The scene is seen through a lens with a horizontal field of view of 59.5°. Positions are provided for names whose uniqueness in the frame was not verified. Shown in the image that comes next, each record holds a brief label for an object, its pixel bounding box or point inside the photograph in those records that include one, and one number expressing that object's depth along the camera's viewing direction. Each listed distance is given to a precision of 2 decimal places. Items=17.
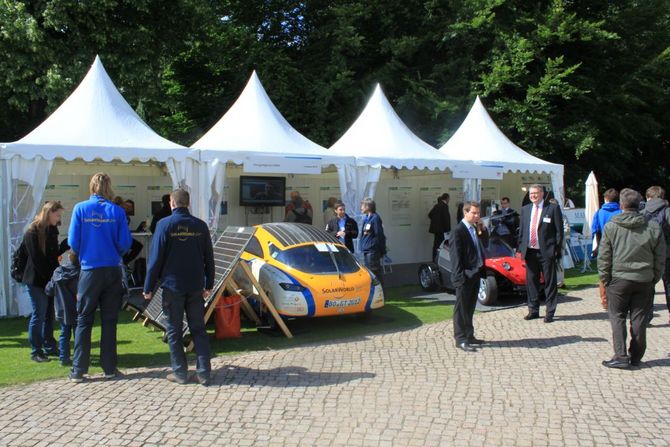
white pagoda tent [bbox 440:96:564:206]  13.70
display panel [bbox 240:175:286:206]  14.24
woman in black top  6.61
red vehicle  10.49
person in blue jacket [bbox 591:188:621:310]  10.30
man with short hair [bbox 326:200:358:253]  10.98
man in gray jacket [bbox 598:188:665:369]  6.29
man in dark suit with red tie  8.87
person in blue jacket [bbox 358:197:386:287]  10.15
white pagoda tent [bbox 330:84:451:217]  12.11
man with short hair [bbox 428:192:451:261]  15.02
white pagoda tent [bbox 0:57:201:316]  9.36
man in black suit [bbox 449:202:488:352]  7.21
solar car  8.12
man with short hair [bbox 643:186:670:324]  8.38
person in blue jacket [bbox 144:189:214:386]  5.75
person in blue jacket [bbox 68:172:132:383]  5.80
